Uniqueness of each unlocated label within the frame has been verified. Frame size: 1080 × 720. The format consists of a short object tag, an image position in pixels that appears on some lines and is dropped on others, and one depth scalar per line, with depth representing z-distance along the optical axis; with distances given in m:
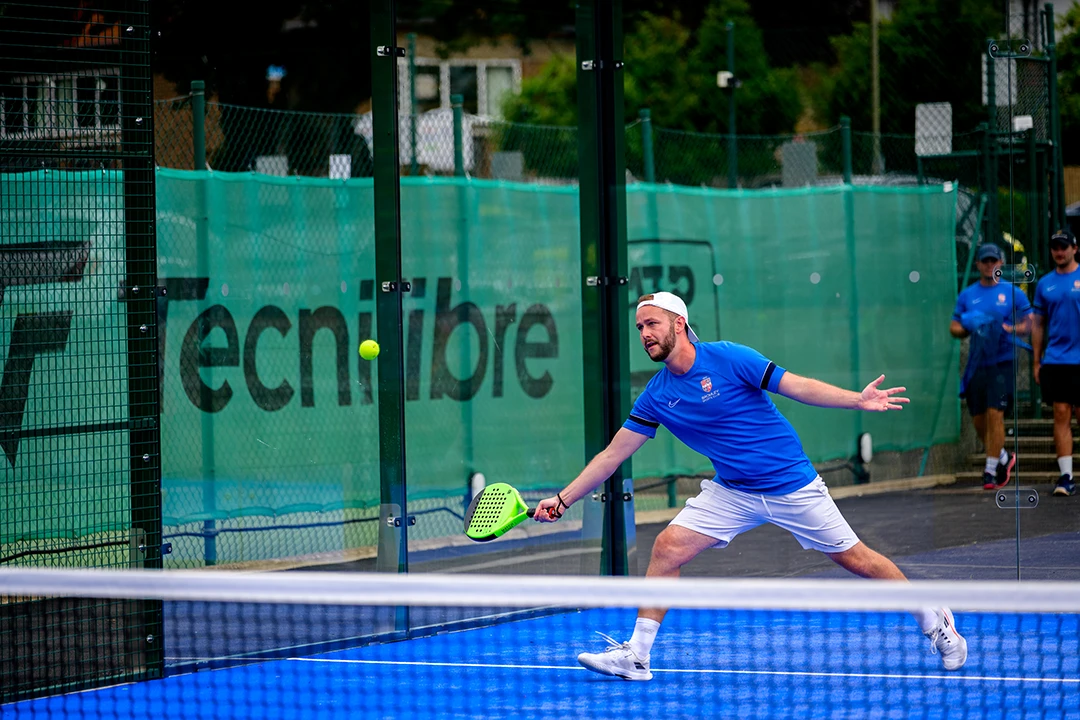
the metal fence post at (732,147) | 19.05
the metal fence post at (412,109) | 16.12
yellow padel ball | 13.81
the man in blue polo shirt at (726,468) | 11.53
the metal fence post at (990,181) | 14.87
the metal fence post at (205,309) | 14.67
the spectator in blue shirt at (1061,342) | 14.59
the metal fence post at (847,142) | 16.78
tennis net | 10.71
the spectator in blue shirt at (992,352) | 14.78
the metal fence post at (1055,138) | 14.62
